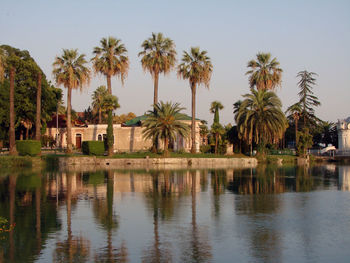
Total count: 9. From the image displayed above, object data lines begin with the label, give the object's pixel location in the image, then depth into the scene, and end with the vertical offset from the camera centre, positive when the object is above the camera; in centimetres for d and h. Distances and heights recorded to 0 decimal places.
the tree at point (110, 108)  5453 +472
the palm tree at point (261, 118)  5622 +360
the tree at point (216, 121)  6084 +425
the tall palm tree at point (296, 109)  6944 +571
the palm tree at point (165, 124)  5331 +276
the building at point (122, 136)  6612 +179
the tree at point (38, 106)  5260 +478
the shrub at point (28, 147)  4984 +22
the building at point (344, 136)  7252 +191
